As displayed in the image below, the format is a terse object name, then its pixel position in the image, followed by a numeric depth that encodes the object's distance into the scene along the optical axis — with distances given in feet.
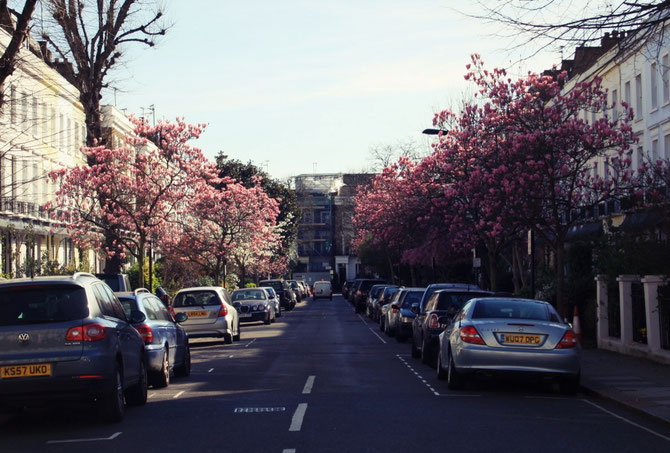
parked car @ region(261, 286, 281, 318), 155.92
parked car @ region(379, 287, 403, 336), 106.82
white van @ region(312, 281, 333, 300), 326.03
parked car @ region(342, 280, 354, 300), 289.74
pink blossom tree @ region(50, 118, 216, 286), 124.06
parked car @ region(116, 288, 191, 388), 54.03
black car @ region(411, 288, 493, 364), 66.23
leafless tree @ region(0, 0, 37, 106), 53.67
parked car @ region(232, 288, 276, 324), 142.20
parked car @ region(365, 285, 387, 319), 155.05
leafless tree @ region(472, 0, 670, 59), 34.14
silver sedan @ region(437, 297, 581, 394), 48.32
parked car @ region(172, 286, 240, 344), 94.53
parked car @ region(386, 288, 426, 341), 97.14
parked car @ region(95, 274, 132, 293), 98.78
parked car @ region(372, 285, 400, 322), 129.35
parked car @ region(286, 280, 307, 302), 292.65
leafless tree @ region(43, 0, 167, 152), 105.40
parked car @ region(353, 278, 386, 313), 188.96
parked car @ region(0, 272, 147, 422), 36.91
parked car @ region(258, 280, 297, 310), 211.61
